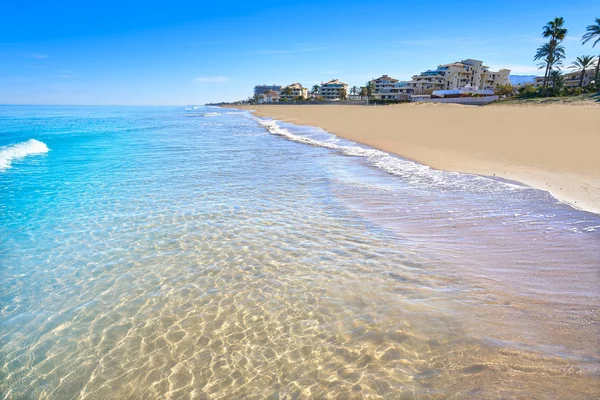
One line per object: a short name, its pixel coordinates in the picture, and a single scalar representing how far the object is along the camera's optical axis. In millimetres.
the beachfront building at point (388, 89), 104500
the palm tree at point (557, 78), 58656
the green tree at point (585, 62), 69062
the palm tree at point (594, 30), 55469
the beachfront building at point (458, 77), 96625
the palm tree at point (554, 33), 62956
